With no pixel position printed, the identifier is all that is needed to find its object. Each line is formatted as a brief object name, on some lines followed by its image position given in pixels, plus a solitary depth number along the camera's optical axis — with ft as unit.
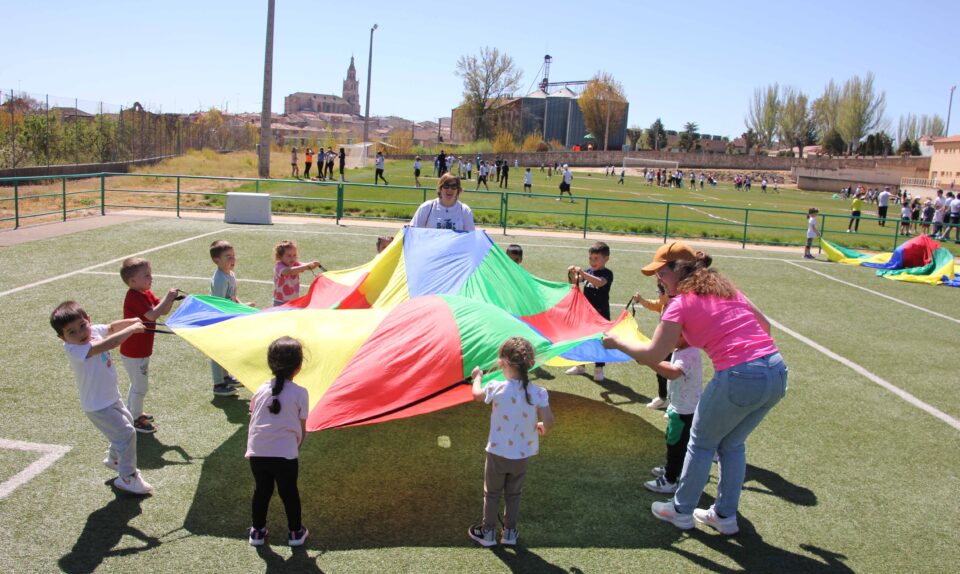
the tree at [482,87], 339.77
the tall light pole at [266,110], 94.58
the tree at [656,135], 433.07
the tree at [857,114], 373.40
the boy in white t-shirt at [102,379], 15.16
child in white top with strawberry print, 14.15
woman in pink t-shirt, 14.48
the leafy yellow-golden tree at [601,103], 376.27
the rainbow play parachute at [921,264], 53.30
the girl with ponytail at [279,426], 13.87
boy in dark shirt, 24.99
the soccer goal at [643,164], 284.41
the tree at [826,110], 402.52
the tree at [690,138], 402.11
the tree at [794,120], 424.87
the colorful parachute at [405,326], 16.93
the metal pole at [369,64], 166.44
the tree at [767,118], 431.43
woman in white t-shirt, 25.42
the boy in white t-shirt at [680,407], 17.33
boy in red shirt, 18.72
